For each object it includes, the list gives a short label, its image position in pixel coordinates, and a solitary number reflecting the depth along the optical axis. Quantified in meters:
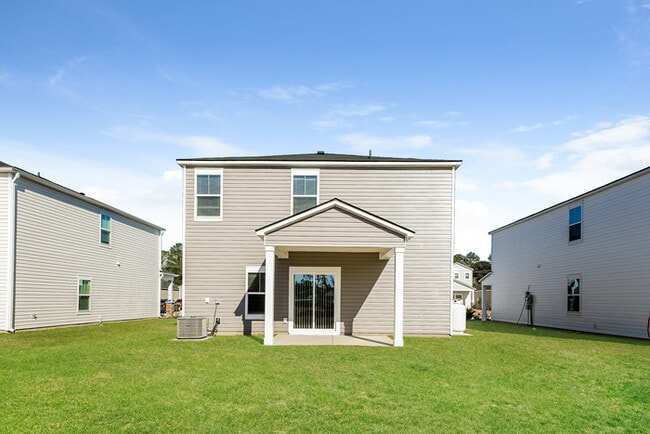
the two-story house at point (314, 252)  15.28
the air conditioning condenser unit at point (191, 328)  13.86
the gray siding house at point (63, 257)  15.88
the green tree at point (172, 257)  71.53
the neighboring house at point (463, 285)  46.66
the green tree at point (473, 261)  85.45
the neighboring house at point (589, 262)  16.31
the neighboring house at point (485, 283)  31.30
